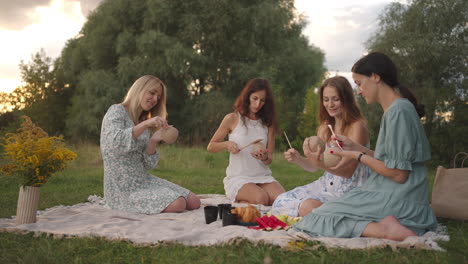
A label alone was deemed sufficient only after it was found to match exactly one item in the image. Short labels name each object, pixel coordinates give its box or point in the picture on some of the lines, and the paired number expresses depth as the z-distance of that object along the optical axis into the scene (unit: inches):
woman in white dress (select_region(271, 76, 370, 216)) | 176.9
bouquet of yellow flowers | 162.7
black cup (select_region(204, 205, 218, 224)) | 172.1
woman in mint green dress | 134.3
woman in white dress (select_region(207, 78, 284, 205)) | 230.8
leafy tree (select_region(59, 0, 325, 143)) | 890.1
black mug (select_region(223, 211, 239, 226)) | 162.9
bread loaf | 165.8
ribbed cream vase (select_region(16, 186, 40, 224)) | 165.6
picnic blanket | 133.3
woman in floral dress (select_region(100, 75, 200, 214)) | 196.5
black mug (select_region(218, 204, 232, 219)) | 172.9
